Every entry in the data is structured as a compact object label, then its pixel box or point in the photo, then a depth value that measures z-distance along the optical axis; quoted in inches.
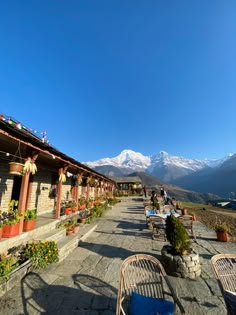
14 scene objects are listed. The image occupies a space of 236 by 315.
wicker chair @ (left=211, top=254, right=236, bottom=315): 84.0
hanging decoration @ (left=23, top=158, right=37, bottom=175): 203.4
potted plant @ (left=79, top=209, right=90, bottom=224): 344.8
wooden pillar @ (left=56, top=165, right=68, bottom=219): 309.3
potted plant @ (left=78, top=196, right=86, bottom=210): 449.9
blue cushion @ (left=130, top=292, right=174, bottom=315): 85.7
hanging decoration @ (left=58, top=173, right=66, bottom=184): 319.3
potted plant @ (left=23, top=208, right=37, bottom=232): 213.8
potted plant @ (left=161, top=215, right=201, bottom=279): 148.6
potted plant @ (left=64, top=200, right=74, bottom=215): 358.1
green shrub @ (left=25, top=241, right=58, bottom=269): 164.1
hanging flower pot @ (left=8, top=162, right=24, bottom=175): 188.7
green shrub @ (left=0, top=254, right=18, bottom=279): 127.6
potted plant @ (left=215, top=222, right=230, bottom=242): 253.4
